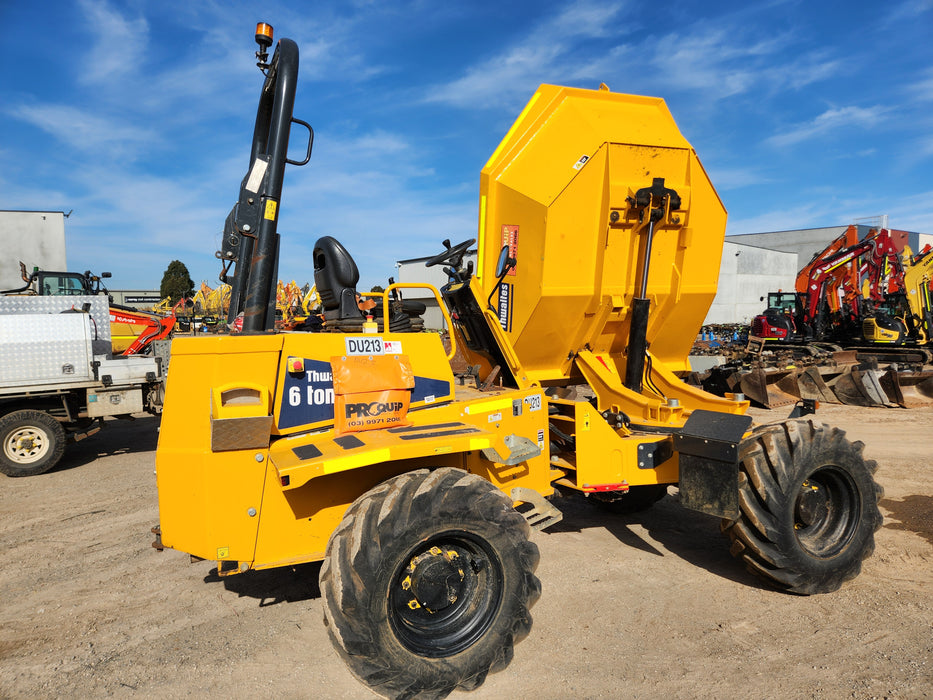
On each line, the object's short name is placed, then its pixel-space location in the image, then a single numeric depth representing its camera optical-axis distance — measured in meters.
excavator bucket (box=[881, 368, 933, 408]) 12.88
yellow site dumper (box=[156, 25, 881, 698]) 3.21
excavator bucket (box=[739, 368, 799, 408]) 12.82
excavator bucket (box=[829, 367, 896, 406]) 12.96
